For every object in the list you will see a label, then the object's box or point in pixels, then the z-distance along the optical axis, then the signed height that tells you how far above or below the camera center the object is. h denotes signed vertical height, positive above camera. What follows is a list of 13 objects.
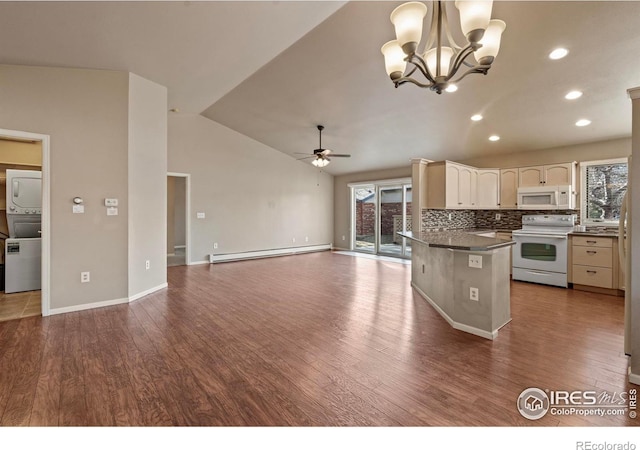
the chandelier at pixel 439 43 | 1.83 +1.30
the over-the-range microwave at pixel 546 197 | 4.93 +0.48
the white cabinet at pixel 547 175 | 4.97 +0.88
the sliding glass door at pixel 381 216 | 7.82 +0.21
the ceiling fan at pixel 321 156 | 5.51 +1.29
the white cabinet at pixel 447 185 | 4.93 +0.67
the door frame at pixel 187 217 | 6.46 +0.12
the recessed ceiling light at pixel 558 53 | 3.06 +1.83
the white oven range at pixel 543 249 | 4.58 -0.41
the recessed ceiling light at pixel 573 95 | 3.76 +1.69
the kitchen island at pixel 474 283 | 2.78 -0.60
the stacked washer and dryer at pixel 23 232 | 4.17 -0.15
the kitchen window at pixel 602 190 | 4.69 +0.58
